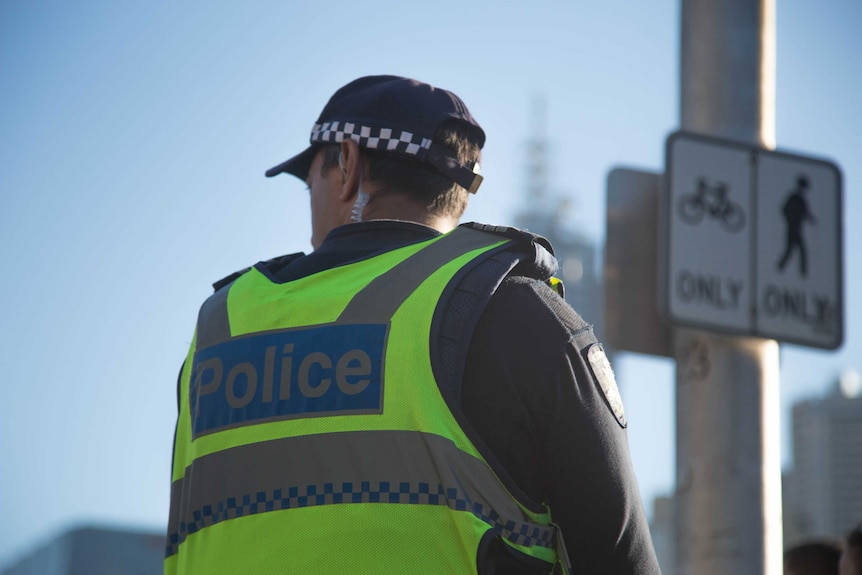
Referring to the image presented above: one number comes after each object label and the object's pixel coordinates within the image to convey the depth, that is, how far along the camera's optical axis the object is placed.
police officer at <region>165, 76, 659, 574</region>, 4.39
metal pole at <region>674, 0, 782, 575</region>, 8.69
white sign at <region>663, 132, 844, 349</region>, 9.12
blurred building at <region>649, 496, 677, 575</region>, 143.04
